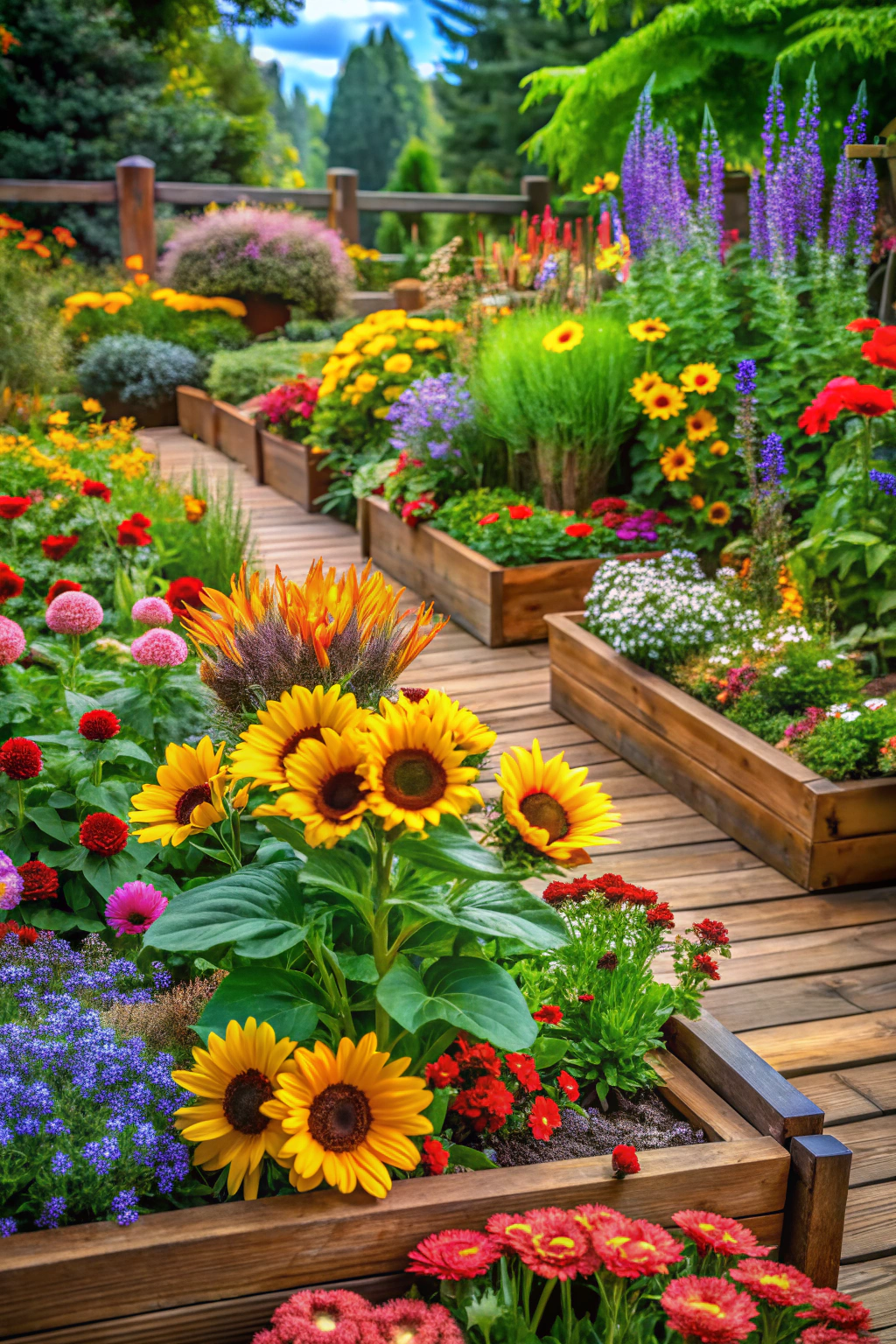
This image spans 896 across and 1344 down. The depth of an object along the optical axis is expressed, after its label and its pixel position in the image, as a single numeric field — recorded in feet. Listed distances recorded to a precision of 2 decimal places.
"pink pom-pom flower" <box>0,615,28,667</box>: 6.61
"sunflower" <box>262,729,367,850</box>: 3.73
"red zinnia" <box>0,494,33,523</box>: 9.91
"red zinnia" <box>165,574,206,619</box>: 8.01
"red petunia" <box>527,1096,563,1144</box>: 4.63
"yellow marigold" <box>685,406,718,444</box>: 13.92
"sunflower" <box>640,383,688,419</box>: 13.92
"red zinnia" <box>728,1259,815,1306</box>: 3.64
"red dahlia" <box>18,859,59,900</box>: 5.71
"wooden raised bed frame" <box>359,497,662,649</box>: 13.75
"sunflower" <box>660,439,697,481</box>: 13.98
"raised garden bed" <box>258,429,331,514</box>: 20.65
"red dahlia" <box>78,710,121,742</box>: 6.28
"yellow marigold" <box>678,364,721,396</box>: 13.64
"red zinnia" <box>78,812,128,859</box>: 5.85
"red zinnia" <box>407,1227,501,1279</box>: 3.64
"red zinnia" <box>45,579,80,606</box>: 7.99
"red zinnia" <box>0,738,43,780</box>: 5.81
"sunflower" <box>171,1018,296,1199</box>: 4.05
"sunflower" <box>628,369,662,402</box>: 14.11
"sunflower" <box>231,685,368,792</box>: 4.03
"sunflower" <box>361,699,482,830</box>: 3.75
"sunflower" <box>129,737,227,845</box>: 4.50
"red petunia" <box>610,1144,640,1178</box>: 4.21
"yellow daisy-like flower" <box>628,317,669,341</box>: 14.28
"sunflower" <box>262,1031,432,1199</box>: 3.89
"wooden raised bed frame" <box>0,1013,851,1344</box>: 3.79
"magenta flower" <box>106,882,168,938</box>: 5.55
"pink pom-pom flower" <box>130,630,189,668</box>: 6.97
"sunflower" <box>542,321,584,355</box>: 14.48
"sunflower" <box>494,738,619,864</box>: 4.07
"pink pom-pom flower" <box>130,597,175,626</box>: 7.60
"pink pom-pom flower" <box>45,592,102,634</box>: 7.29
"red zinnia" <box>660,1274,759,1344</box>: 3.37
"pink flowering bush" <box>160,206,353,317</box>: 31.58
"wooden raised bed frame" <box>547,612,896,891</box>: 8.72
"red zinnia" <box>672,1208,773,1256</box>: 3.83
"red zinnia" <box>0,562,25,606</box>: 7.40
